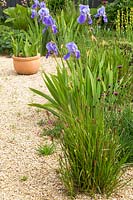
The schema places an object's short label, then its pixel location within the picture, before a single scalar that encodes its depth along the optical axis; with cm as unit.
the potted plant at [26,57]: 664
